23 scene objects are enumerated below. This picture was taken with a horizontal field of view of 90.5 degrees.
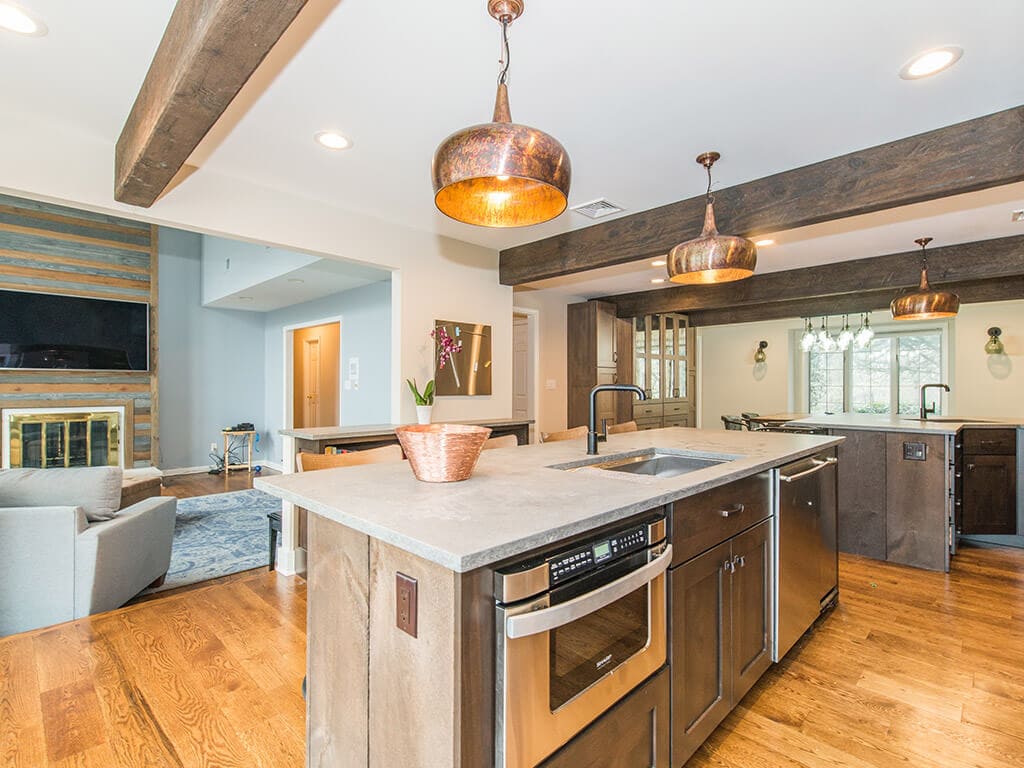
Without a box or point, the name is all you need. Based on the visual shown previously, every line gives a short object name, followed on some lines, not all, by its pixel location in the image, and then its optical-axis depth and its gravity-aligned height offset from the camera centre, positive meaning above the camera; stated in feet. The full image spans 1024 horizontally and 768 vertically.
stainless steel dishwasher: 6.88 -2.43
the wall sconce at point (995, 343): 20.27 +1.63
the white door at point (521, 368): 19.83 +0.67
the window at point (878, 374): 23.20 +0.49
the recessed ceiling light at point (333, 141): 8.32 +4.10
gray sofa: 8.07 -2.60
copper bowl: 5.09 -0.67
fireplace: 17.89 -1.86
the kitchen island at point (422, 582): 3.27 -1.45
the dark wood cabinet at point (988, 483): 12.89 -2.55
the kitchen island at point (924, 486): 10.89 -2.39
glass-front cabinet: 22.76 +0.77
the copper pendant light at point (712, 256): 7.71 +1.99
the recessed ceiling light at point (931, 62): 6.16 +4.01
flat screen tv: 17.88 +1.99
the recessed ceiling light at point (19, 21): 5.53 +4.12
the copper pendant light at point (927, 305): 12.05 +1.89
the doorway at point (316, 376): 23.03 +0.47
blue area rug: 11.36 -4.07
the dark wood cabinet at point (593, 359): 20.44 +1.04
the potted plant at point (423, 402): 12.78 -0.42
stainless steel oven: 3.37 -1.90
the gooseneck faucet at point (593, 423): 6.81 -0.56
